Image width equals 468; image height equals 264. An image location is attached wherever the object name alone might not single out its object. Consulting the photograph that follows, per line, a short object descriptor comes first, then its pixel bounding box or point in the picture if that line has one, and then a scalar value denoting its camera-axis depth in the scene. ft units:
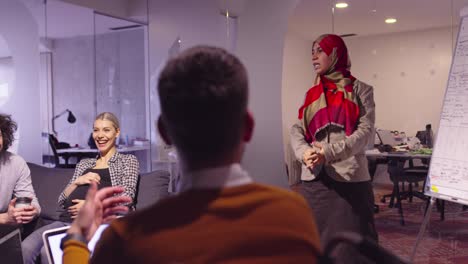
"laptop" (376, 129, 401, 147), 12.76
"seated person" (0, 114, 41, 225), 10.01
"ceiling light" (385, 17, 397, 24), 13.12
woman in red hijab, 8.20
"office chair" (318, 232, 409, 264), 2.38
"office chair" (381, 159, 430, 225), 12.26
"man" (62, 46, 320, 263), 2.27
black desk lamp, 23.17
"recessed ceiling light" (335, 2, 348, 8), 13.65
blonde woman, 9.78
